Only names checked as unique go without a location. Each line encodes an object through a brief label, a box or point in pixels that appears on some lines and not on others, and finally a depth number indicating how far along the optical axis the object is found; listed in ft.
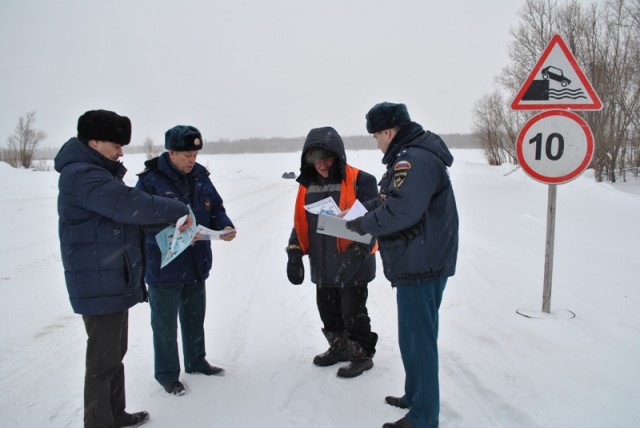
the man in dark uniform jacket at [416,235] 8.54
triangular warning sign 14.26
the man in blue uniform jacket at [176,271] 11.07
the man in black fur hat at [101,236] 8.47
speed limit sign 14.02
